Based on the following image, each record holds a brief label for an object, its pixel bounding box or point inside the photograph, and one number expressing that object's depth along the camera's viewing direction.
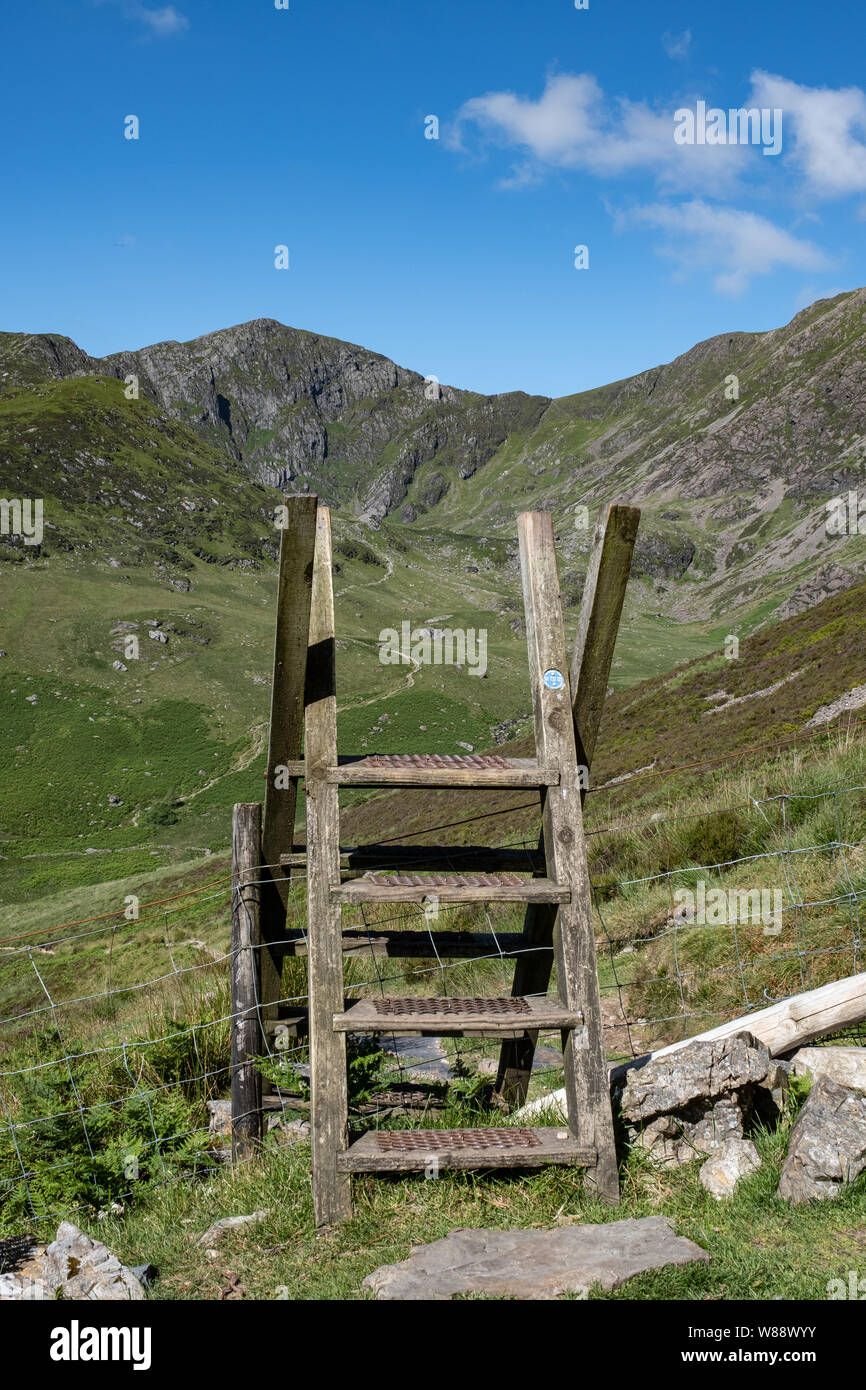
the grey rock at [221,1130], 6.01
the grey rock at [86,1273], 3.66
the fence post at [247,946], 5.95
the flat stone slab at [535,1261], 3.43
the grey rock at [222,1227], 4.24
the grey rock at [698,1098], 4.62
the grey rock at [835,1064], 4.81
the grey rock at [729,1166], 4.30
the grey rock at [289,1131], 5.78
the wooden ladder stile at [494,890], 4.32
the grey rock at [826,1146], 4.01
